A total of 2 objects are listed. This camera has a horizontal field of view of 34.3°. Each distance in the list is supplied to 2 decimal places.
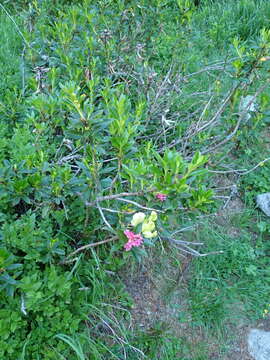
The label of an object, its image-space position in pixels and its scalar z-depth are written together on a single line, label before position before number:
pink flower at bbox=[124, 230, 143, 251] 1.84
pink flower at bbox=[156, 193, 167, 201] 1.85
